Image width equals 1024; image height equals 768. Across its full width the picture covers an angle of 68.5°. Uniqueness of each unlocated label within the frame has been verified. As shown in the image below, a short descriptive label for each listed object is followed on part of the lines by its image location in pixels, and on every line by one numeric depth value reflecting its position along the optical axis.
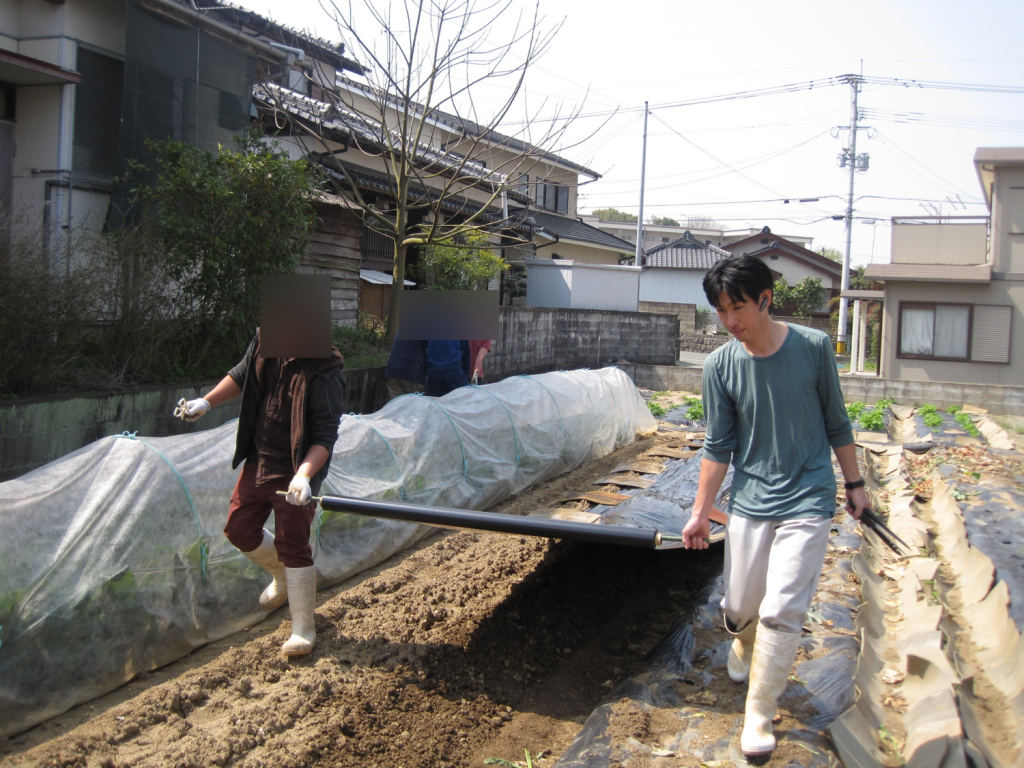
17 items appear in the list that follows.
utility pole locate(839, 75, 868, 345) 26.23
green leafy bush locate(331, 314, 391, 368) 9.01
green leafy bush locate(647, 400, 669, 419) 12.87
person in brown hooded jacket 3.50
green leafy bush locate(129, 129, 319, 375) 6.62
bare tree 8.50
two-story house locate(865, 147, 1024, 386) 16.83
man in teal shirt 2.76
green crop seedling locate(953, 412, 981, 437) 11.80
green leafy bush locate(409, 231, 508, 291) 13.20
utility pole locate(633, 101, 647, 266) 26.27
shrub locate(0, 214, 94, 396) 5.04
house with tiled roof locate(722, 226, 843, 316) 35.34
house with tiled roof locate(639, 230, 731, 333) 33.53
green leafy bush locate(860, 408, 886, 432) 12.23
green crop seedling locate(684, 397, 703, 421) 12.52
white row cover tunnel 3.17
